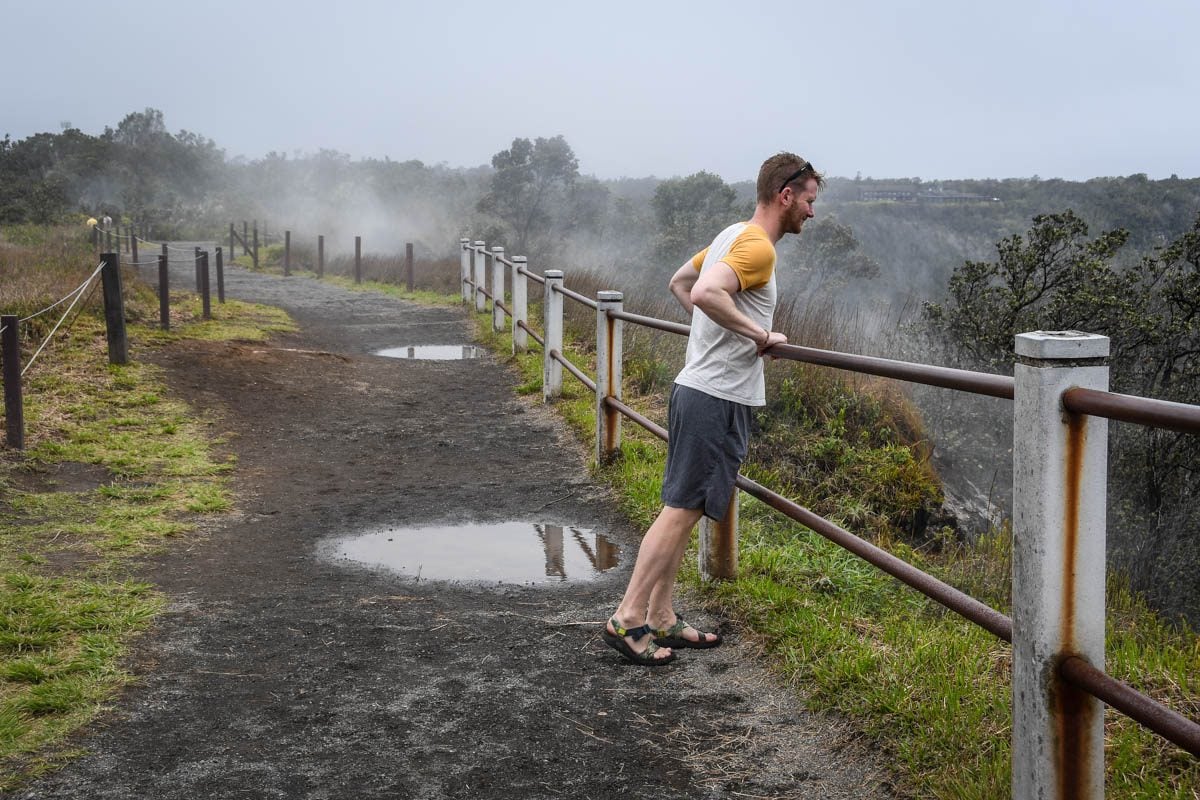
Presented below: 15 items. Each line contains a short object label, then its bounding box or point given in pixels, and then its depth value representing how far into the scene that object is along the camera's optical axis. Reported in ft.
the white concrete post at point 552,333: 29.91
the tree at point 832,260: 113.91
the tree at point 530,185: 130.31
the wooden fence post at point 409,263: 76.13
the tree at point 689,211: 119.55
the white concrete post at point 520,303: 39.75
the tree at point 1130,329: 31.63
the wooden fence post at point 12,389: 23.41
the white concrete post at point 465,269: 61.87
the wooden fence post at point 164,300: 42.98
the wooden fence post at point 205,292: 49.15
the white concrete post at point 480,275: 56.03
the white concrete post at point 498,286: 47.39
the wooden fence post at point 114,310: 33.76
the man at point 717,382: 11.65
